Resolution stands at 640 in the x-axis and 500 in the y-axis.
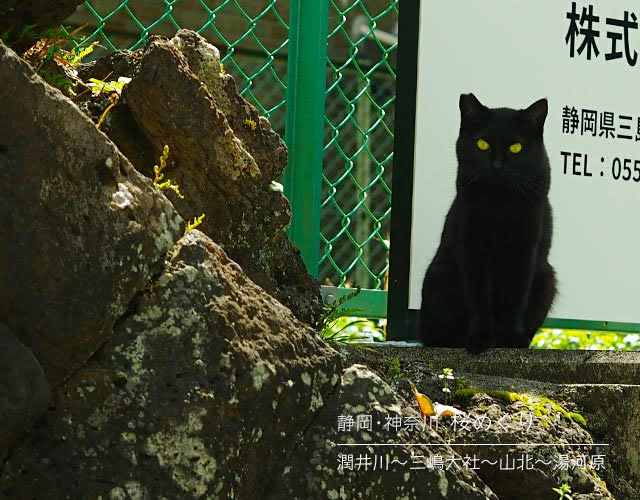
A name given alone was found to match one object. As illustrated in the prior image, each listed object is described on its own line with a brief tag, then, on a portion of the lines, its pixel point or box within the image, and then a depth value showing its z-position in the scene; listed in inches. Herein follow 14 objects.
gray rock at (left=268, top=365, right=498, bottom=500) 123.4
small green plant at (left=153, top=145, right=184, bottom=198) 142.3
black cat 236.8
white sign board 249.0
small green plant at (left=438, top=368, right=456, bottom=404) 171.6
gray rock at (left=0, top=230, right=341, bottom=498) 109.9
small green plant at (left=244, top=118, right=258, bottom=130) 175.5
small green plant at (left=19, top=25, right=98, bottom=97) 151.3
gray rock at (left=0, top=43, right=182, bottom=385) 107.9
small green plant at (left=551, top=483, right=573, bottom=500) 154.9
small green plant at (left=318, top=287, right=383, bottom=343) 189.9
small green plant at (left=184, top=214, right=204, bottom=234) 126.1
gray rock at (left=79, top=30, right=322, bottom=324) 151.9
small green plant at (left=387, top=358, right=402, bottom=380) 174.9
